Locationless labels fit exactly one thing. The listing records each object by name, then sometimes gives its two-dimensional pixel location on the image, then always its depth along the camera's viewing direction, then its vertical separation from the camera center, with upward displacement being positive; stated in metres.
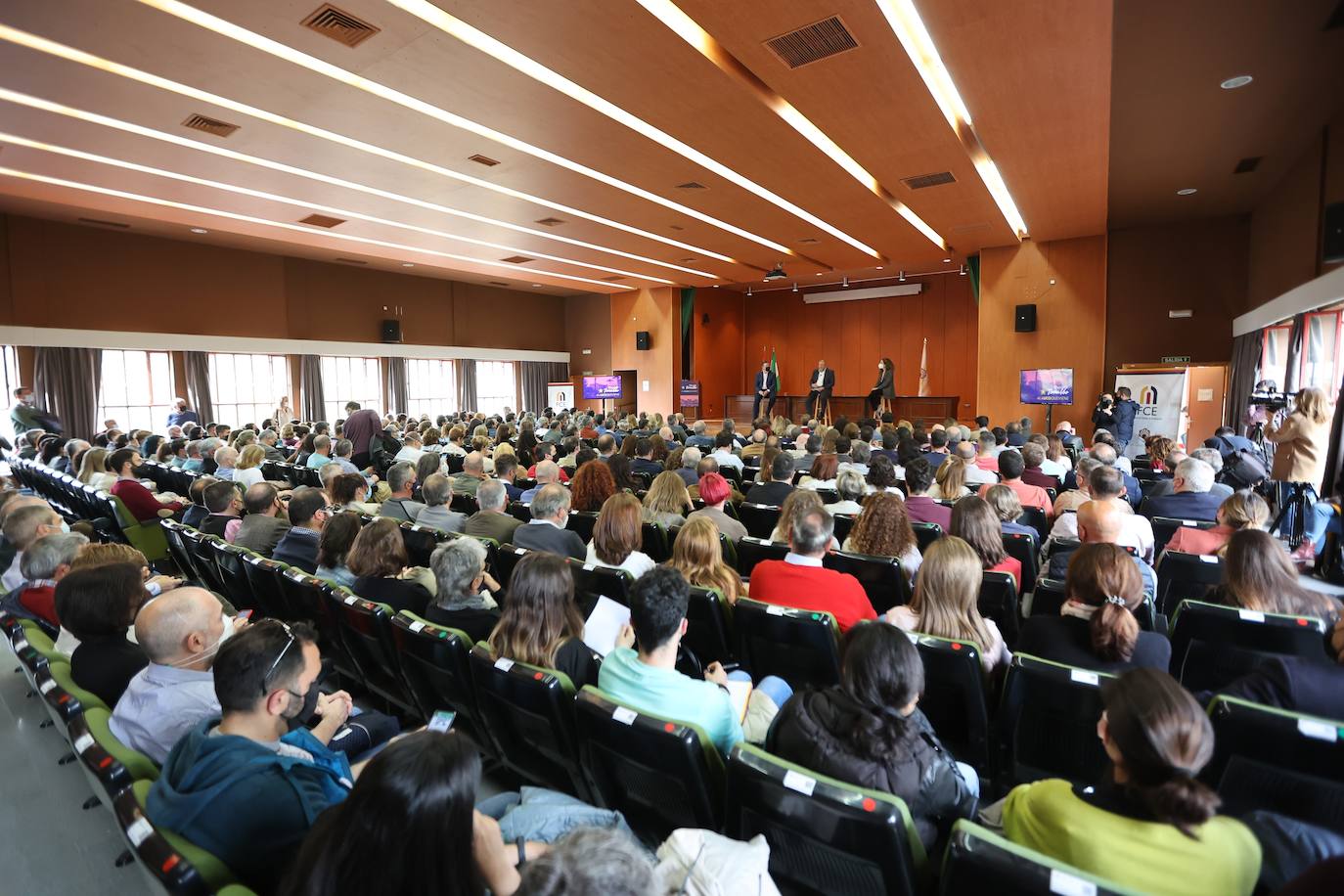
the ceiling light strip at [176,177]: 7.45 +2.90
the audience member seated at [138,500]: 5.41 -0.81
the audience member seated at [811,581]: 2.92 -0.82
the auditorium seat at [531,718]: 2.04 -1.07
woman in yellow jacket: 1.26 -0.84
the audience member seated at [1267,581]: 2.51 -0.71
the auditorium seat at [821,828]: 1.34 -0.93
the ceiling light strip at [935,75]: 5.10 +2.95
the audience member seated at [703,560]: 3.12 -0.77
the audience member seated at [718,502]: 4.41 -0.71
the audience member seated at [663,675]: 1.94 -0.83
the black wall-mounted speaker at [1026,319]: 13.27 +1.52
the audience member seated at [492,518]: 4.36 -0.79
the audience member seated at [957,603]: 2.45 -0.77
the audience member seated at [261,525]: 4.29 -0.81
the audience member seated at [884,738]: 1.59 -0.83
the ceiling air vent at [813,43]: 5.14 +2.83
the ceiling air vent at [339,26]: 4.75 +2.75
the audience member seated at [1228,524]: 3.40 -0.68
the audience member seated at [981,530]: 3.26 -0.66
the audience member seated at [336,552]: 3.45 -0.79
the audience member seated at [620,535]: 3.45 -0.71
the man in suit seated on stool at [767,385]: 19.00 +0.33
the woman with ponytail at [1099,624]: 2.18 -0.79
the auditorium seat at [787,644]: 2.60 -1.02
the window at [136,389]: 13.30 +0.23
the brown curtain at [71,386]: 12.11 +0.27
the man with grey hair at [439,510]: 4.71 -0.79
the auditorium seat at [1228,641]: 2.33 -0.90
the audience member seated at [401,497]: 5.00 -0.79
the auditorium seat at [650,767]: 1.68 -0.99
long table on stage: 18.92 -0.32
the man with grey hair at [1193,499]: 4.53 -0.71
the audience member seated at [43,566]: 3.14 -0.79
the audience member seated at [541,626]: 2.31 -0.80
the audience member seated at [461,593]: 2.80 -0.82
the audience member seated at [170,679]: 1.98 -0.85
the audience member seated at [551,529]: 3.95 -0.78
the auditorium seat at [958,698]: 2.24 -1.07
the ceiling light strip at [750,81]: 5.00 +2.90
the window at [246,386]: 14.80 +0.31
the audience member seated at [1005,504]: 4.15 -0.68
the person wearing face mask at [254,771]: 1.42 -0.85
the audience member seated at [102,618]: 2.31 -0.76
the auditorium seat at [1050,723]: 2.03 -1.07
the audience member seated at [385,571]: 3.08 -0.82
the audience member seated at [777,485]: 5.46 -0.73
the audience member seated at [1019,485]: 5.12 -0.70
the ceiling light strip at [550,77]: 4.88 +2.86
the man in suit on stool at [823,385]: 17.62 +0.30
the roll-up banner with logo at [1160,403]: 11.36 -0.15
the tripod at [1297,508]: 5.57 -0.97
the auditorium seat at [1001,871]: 1.10 -0.82
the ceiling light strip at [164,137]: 6.25 +2.84
